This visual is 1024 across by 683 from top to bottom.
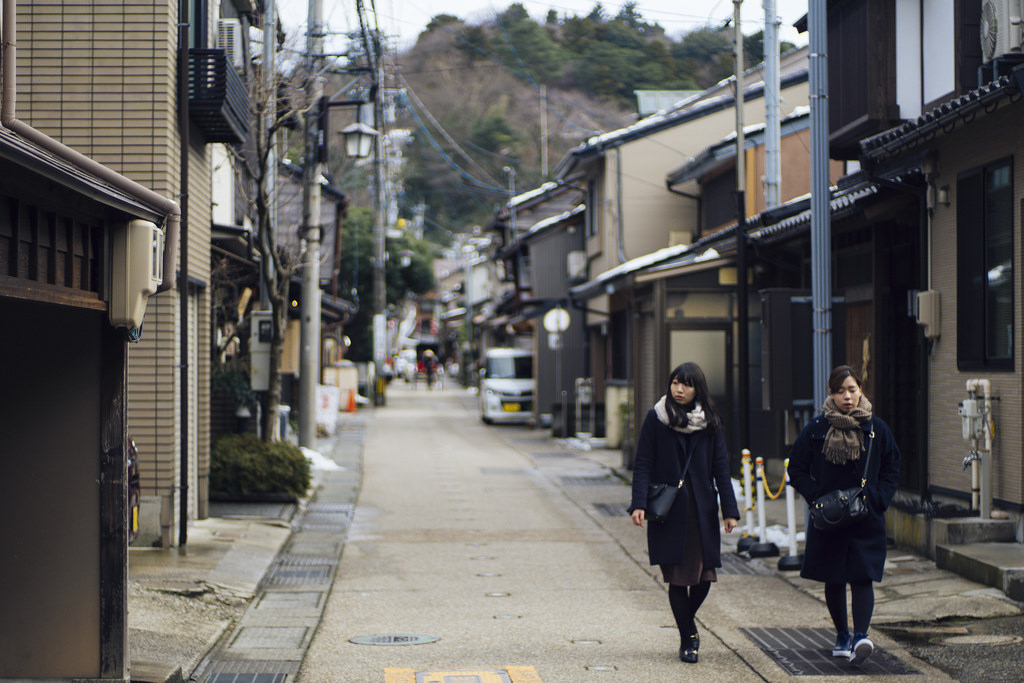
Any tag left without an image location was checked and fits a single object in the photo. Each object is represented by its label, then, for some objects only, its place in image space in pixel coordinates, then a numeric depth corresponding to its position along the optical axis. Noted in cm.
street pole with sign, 2697
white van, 3278
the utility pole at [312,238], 1820
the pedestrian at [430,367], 5977
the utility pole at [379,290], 3805
